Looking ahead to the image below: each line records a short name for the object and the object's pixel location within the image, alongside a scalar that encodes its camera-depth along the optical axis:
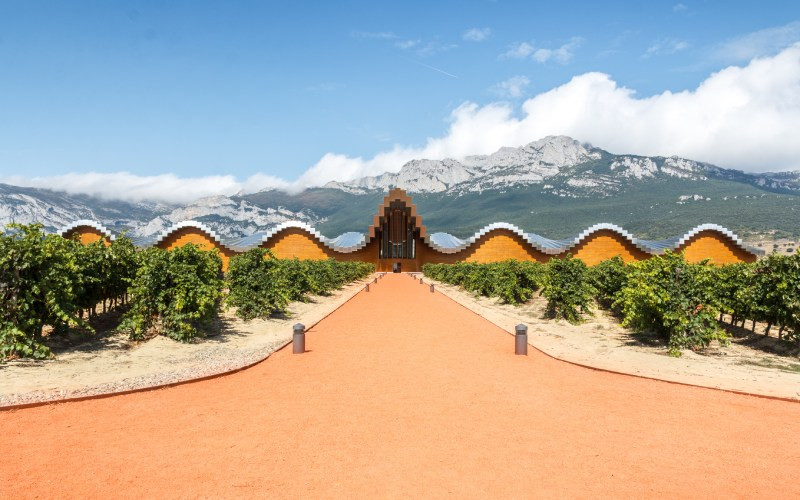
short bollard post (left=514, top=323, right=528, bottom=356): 11.80
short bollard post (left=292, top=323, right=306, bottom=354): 11.68
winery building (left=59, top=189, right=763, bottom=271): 48.59
